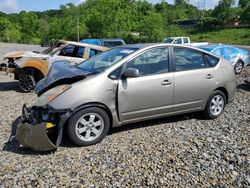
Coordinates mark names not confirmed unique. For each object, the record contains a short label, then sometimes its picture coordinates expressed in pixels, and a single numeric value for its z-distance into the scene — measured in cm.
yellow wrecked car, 603
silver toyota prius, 301
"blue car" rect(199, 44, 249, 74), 867
